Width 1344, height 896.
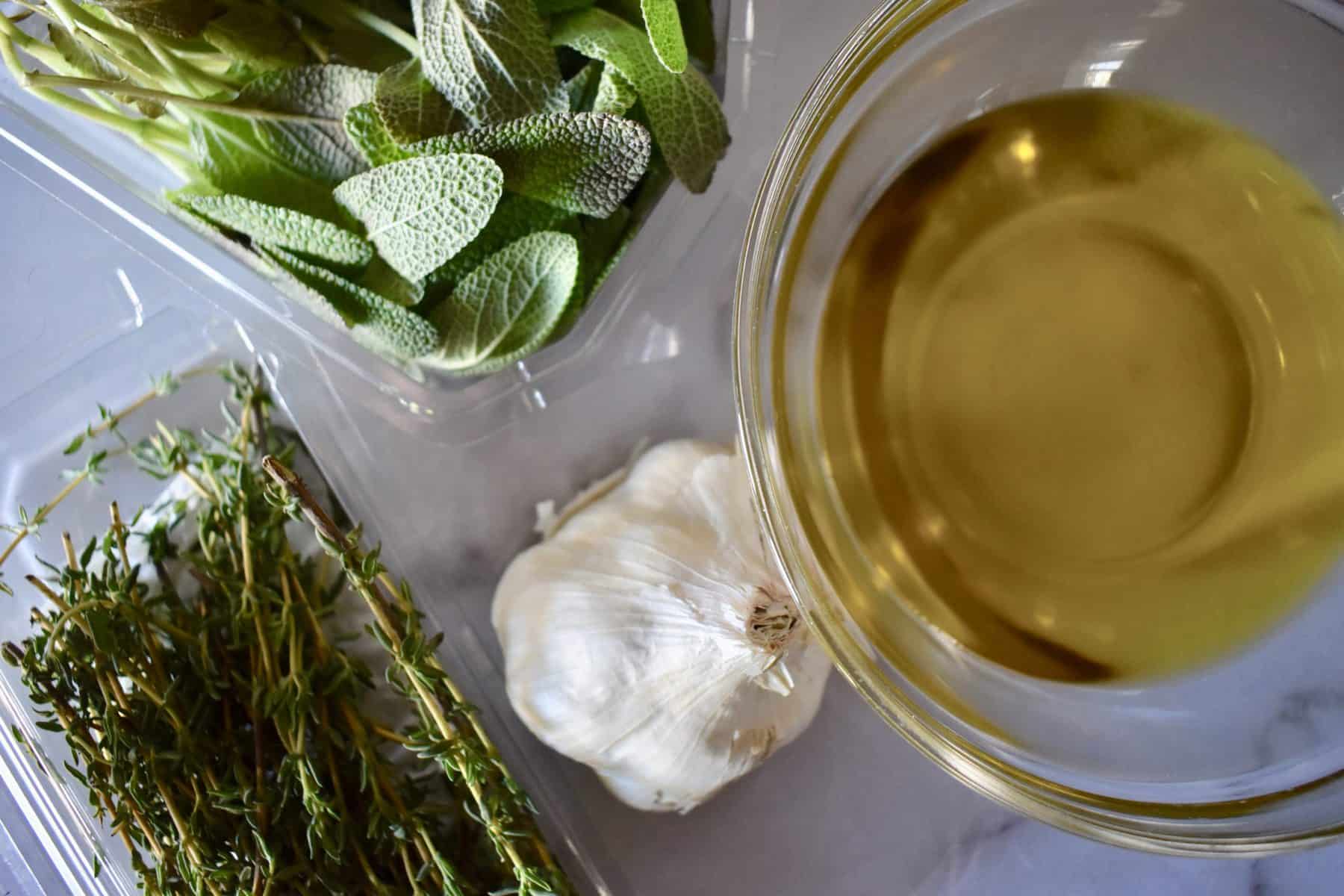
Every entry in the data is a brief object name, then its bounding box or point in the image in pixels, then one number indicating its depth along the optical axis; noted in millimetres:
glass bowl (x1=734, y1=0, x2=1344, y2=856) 331
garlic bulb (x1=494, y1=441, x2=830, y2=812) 343
